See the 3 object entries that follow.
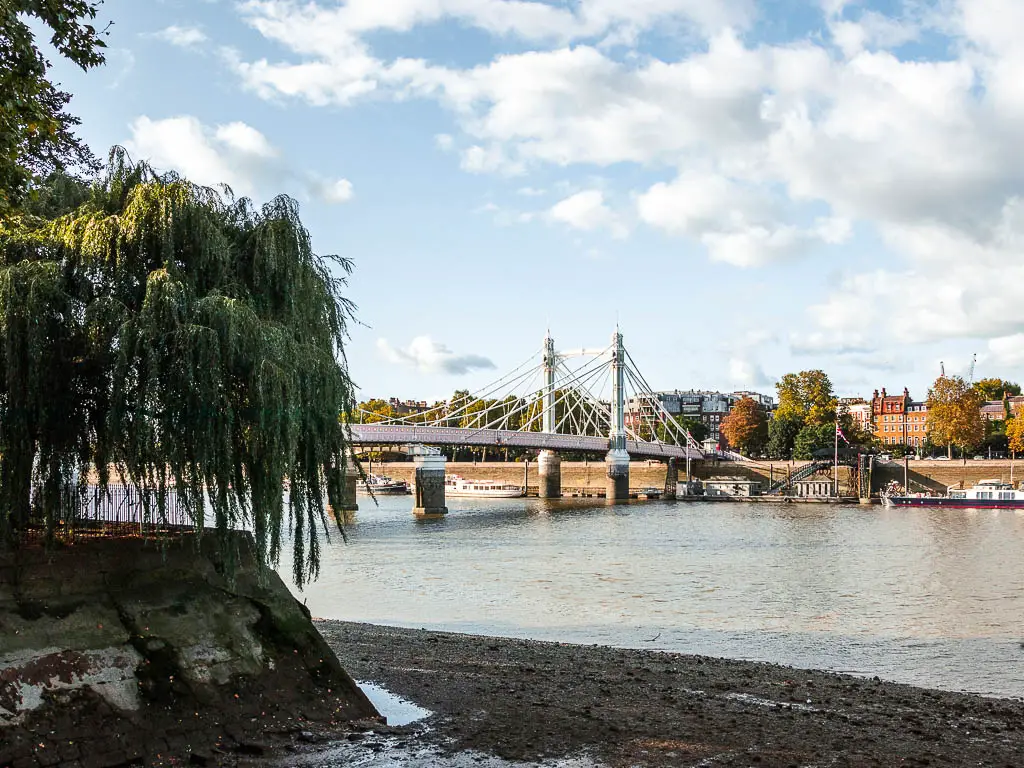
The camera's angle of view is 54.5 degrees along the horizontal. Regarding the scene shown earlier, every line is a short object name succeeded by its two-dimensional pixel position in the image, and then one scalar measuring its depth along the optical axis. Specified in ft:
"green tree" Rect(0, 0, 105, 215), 32.81
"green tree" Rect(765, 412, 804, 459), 353.31
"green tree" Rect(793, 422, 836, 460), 322.55
